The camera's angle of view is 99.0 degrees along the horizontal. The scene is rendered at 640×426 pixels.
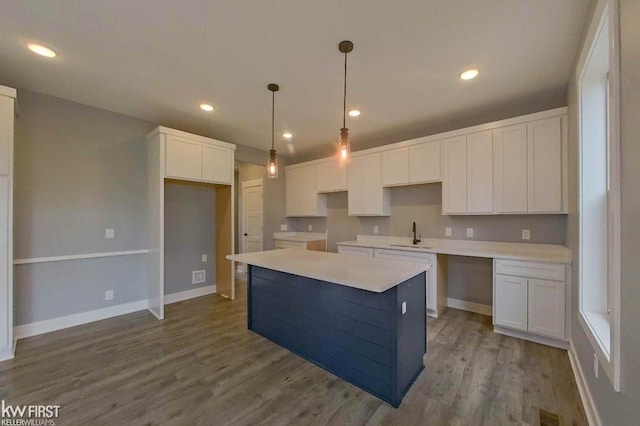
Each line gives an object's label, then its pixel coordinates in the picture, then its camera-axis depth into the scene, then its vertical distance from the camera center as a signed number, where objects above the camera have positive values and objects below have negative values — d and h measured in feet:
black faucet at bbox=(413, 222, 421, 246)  13.75 -1.31
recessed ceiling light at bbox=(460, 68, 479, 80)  8.50 +4.42
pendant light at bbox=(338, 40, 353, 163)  7.15 +1.95
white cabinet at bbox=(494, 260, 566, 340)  8.78 -2.91
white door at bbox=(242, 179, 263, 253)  19.13 -0.20
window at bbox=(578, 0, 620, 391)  6.07 +0.68
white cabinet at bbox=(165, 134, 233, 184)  11.89 +2.51
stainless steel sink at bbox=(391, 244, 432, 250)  12.32 -1.61
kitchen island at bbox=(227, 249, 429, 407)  6.45 -2.88
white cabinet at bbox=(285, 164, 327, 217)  17.47 +1.27
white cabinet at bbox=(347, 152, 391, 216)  14.37 +1.35
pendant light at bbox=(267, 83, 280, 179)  8.94 +1.87
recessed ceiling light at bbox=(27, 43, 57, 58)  7.36 +4.52
